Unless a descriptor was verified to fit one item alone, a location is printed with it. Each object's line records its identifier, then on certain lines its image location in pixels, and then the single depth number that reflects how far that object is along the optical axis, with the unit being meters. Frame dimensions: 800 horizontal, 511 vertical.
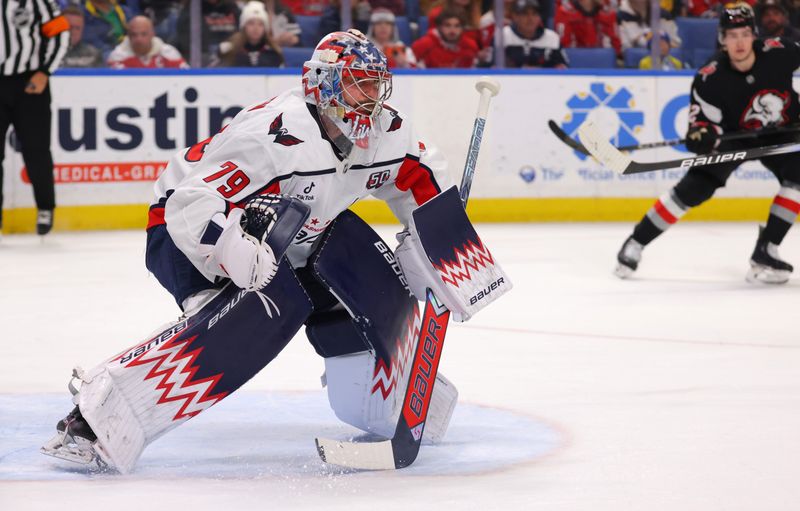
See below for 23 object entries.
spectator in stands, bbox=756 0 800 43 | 14.56
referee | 12.33
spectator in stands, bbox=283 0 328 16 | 13.96
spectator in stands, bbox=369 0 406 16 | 14.11
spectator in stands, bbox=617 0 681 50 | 14.51
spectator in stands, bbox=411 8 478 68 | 14.33
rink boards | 13.60
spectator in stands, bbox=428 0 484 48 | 14.26
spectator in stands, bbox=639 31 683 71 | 14.45
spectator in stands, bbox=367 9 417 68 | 14.05
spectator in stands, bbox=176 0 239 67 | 13.67
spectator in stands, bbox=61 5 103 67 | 13.50
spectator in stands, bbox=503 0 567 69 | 14.30
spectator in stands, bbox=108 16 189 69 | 13.68
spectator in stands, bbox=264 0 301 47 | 13.93
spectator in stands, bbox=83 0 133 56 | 13.51
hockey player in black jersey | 10.40
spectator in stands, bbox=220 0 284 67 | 13.78
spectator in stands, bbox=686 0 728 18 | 14.59
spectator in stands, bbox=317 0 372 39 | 13.95
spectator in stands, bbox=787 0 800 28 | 14.67
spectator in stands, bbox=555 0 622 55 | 14.49
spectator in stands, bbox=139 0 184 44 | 13.60
